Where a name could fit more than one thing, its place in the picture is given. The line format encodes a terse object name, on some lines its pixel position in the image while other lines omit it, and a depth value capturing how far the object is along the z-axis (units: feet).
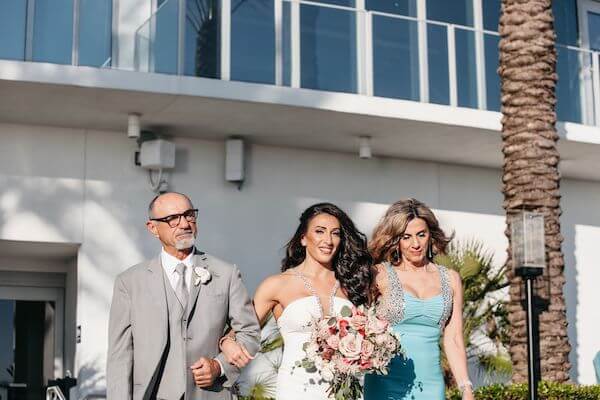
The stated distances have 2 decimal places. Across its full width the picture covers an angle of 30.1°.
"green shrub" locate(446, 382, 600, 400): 38.83
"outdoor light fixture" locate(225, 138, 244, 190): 48.80
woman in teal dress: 21.98
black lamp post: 38.88
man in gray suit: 18.88
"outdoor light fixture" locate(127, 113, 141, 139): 44.98
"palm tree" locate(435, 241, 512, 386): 43.50
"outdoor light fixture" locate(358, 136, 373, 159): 49.34
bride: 21.16
